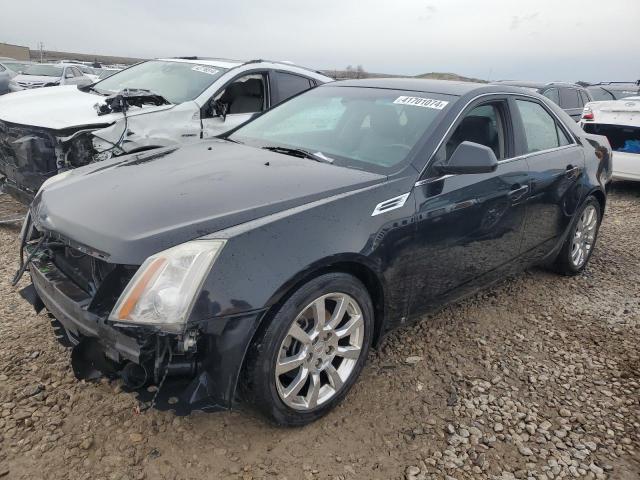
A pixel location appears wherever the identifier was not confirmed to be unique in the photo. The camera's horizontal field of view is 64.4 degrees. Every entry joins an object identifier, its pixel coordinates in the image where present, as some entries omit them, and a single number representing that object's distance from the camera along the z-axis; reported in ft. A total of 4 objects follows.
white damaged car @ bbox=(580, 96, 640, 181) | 23.68
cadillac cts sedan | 6.51
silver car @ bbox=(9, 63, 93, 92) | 51.91
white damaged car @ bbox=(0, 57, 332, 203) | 14.56
